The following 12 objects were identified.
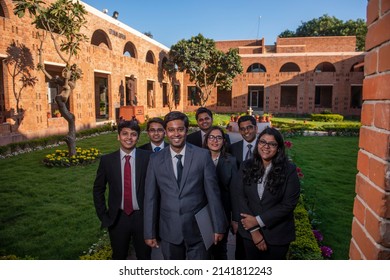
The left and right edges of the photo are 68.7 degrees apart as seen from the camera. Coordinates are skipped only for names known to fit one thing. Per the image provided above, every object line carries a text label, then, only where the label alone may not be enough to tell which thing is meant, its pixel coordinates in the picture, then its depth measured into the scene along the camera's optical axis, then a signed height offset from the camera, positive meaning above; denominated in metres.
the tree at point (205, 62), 24.97 +4.09
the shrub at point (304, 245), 3.08 -1.62
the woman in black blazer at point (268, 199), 2.37 -0.78
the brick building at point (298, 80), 28.28 +2.83
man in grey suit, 2.40 -0.76
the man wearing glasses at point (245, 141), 4.08 -0.49
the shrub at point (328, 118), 23.34 -0.82
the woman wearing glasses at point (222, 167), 3.08 -0.70
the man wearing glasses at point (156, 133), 4.11 -0.39
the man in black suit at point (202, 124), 4.57 -0.27
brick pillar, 1.10 -0.15
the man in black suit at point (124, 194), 2.88 -0.89
